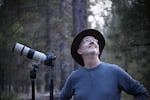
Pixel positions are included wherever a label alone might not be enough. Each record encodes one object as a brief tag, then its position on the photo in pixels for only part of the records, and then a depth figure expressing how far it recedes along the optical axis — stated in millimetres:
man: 2123
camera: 3857
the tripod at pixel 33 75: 3805
